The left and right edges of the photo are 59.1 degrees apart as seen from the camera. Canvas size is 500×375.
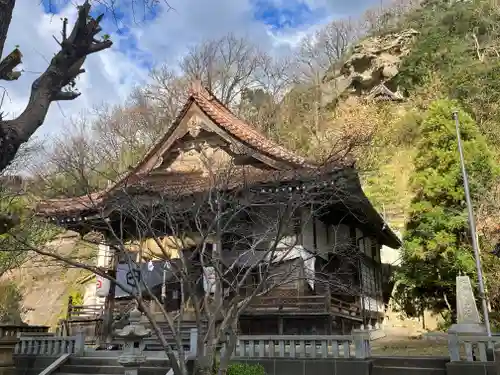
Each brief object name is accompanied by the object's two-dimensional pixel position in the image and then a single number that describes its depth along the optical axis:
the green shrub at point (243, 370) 8.20
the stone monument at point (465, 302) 12.05
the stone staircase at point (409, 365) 9.41
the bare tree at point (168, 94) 36.55
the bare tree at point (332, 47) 48.38
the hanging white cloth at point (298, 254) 13.11
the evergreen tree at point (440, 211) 18.55
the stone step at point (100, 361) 10.62
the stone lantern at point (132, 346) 8.59
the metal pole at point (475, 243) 13.31
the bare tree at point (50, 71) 4.36
